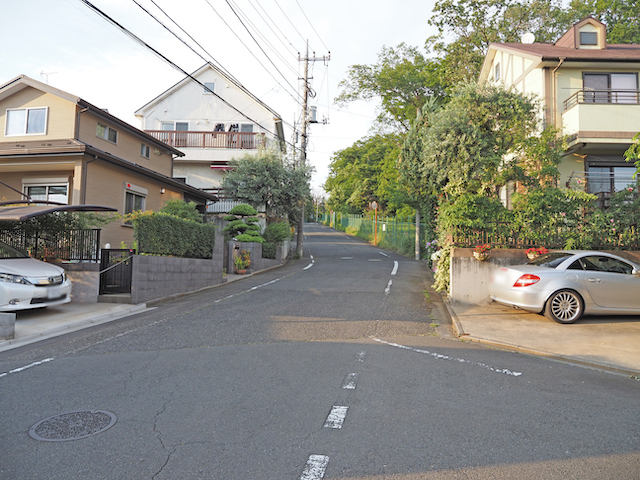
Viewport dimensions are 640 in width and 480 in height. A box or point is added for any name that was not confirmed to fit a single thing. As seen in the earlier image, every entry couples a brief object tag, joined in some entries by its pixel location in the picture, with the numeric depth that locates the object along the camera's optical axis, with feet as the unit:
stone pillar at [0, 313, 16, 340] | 24.04
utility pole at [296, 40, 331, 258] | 89.56
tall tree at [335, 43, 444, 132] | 108.17
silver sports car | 29.17
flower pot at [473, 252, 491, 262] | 36.34
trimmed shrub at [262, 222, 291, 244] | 76.33
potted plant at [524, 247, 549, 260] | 35.63
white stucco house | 98.07
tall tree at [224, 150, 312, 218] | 82.58
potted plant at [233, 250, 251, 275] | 63.05
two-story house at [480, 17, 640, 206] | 50.34
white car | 28.22
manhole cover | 12.21
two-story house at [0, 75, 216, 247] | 49.08
